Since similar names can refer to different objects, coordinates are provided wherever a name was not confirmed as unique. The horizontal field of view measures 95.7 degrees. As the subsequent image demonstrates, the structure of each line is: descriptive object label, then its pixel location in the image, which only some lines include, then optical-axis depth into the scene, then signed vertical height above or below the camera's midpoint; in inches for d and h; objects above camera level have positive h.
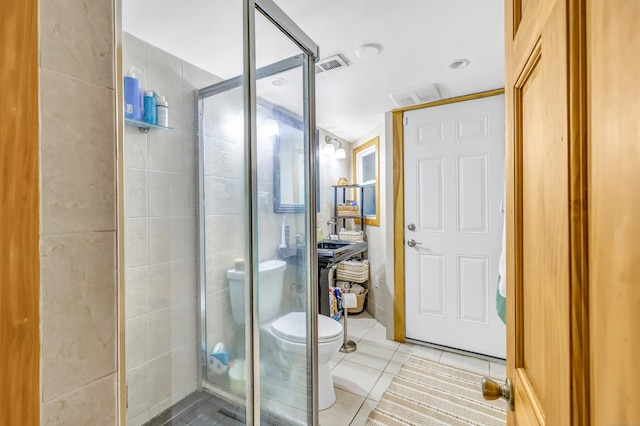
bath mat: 64.7 -46.1
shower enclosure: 54.1 -4.1
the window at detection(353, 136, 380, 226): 128.6 +18.8
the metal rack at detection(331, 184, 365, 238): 134.6 +3.3
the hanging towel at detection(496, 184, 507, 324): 37.1 -11.5
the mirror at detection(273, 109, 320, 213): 61.1 +10.2
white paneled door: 89.7 -3.2
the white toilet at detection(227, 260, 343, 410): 56.7 -20.1
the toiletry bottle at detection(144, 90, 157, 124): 55.4 +20.8
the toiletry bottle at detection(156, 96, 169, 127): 56.9 +20.4
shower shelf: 52.6 +17.2
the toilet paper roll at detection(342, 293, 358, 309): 98.7 -30.1
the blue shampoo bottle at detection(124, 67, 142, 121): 51.0 +21.6
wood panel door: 13.7 +0.0
